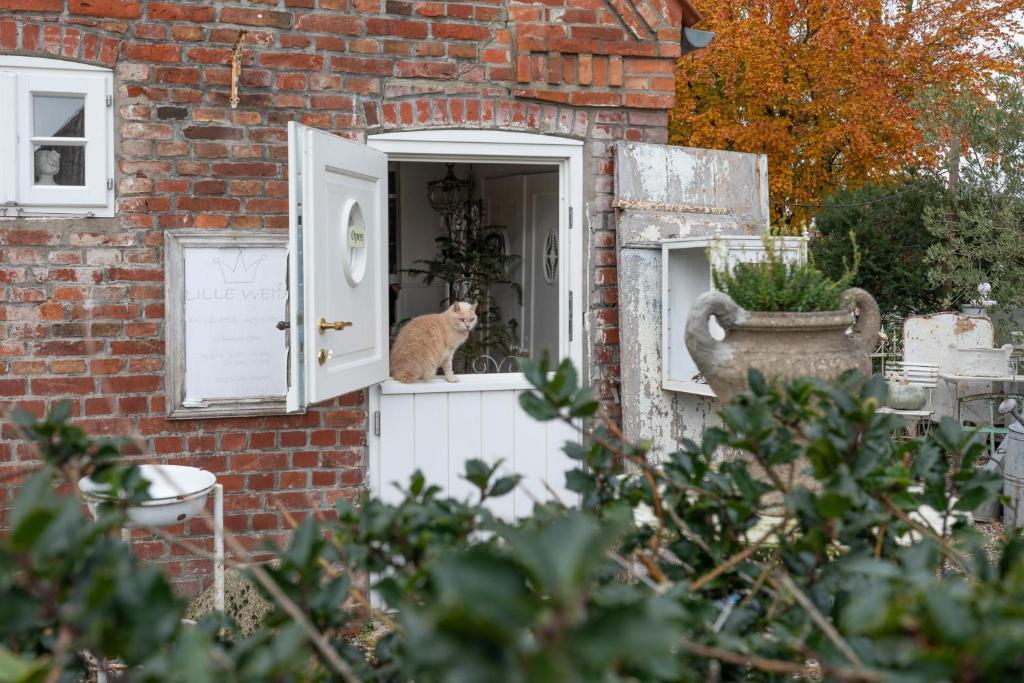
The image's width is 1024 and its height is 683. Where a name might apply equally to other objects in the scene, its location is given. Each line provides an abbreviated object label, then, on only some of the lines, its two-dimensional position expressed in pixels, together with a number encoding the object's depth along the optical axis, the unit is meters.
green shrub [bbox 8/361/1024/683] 0.74
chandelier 8.55
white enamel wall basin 3.74
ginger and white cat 5.47
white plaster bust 4.72
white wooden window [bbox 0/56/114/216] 4.64
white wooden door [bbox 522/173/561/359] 7.31
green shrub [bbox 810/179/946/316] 12.99
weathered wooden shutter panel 5.36
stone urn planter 3.09
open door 4.23
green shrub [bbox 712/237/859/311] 3.24
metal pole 4.19
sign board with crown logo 4.85
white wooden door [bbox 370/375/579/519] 5.28
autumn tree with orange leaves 13.48
